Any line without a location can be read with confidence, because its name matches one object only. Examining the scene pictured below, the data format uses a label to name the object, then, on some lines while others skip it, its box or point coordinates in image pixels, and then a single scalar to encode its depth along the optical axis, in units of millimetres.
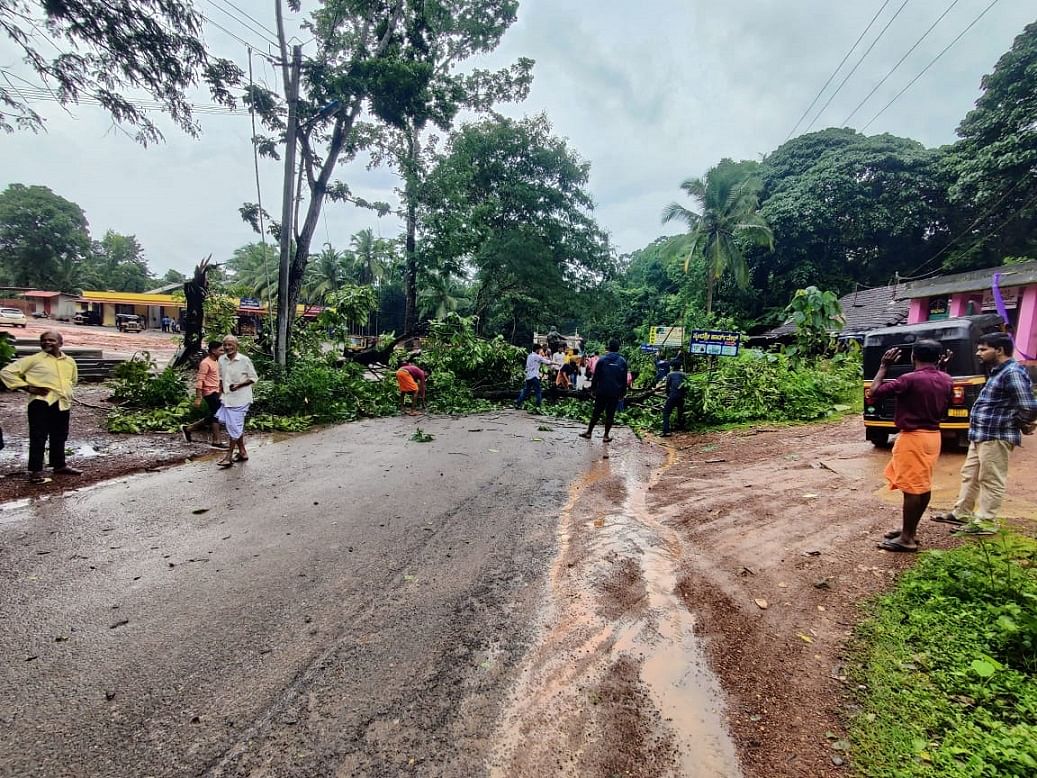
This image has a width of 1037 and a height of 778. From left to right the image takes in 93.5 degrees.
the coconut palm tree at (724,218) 25688
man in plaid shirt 3967
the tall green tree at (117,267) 56156
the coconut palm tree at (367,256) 46531
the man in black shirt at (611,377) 8289
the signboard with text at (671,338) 12703
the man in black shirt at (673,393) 9727
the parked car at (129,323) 39953
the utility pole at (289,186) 11844
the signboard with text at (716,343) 11102
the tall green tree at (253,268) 45469
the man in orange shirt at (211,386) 7648
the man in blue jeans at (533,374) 12953
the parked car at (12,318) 31123
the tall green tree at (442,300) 38231
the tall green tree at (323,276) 44781
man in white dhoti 6711
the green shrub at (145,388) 9648
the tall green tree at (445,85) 13930
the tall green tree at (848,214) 25891
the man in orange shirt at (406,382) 12141
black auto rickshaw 6500
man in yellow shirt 5430
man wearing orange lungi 3707
